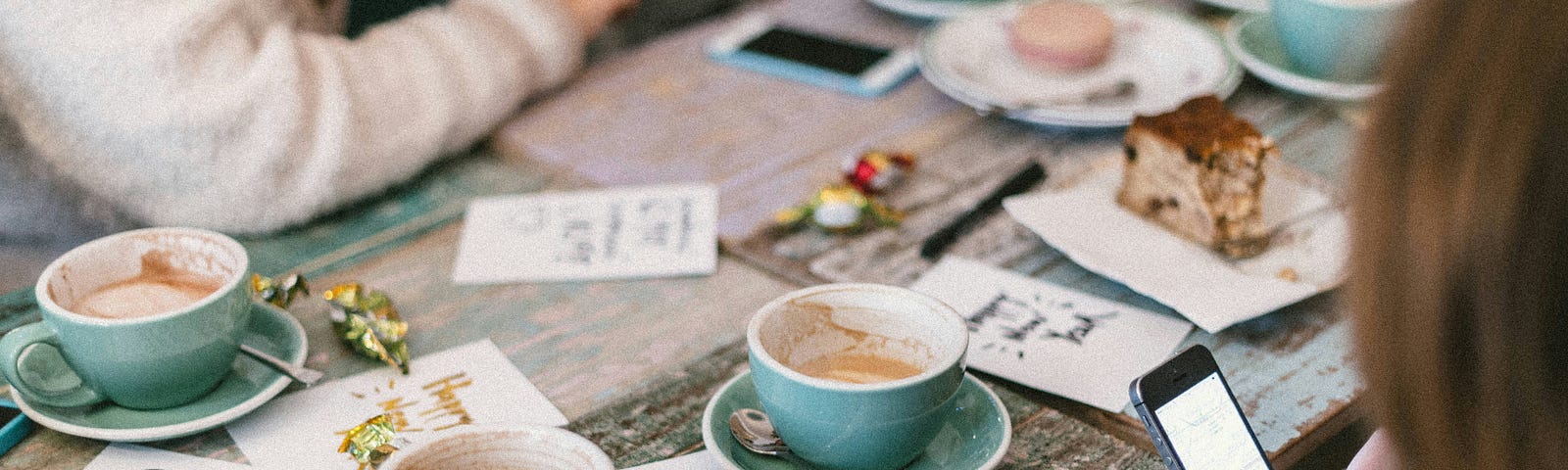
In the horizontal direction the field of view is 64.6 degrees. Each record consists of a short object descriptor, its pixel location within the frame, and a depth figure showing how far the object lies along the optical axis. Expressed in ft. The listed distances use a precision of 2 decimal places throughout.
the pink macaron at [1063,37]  4.47
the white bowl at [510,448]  2.17
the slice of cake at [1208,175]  3.38
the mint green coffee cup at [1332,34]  4.04
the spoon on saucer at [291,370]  2.72
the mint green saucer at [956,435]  2.38
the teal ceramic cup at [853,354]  2.22
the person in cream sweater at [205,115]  3.32
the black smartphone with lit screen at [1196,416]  2.32
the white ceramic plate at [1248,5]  4.96
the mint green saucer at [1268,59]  4.16
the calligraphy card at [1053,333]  2.87
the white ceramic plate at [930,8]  5.14
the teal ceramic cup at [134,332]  2.46
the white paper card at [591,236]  3.42
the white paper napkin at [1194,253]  3.07
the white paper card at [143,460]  2.54
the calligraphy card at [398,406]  2.63
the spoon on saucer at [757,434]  2.42
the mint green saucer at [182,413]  2.54
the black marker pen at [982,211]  3.46
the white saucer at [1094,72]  4.20
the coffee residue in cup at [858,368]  2.50
